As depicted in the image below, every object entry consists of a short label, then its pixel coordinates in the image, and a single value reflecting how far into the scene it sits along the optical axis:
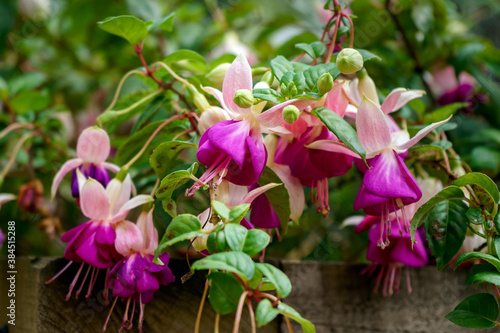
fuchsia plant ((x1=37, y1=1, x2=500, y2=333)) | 0.43
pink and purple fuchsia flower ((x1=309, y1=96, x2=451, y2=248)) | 0.48
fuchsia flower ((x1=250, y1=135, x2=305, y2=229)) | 0.57
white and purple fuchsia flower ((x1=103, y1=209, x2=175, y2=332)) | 0.50
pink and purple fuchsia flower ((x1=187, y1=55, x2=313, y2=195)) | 0.46
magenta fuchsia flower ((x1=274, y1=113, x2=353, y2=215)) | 0.53
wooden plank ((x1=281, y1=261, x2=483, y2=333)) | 0.68
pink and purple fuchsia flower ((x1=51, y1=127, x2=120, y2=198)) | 0.62
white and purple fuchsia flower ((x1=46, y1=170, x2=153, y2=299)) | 0.53
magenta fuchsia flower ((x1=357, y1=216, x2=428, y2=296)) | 0.60
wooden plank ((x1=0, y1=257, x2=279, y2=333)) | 0.56
